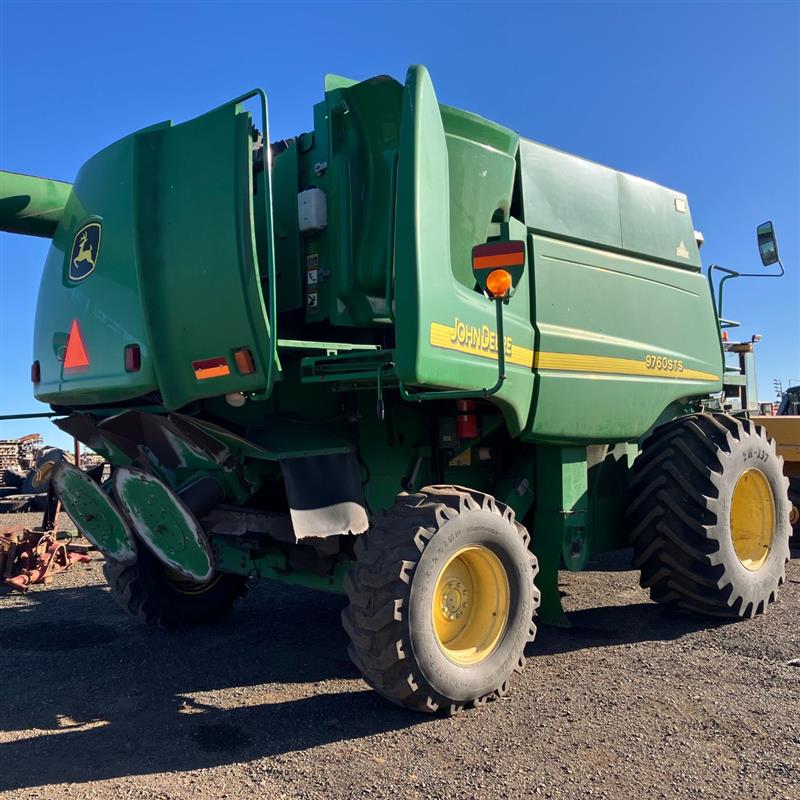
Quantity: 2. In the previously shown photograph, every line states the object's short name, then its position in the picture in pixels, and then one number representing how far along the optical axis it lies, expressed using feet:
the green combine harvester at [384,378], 12.09
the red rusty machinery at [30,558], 24.22
